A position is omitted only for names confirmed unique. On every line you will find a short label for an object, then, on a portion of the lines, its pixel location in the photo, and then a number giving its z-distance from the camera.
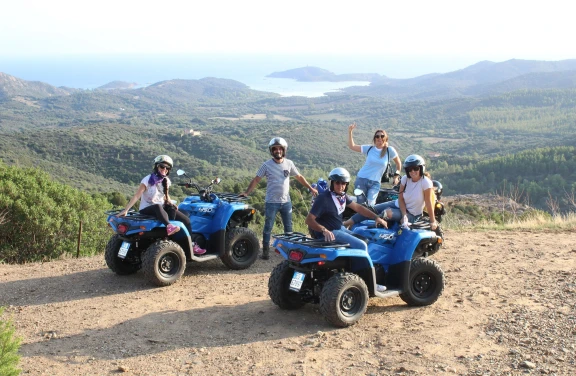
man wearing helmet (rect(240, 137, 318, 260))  9.26
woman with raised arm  9.84
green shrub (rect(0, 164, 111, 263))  13.31
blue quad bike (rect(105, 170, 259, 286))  8.38
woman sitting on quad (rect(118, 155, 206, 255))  8.41
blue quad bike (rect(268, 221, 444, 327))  6.54
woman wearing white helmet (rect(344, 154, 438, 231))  7.75
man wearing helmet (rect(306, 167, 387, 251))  6.76
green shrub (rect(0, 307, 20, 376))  4.30
